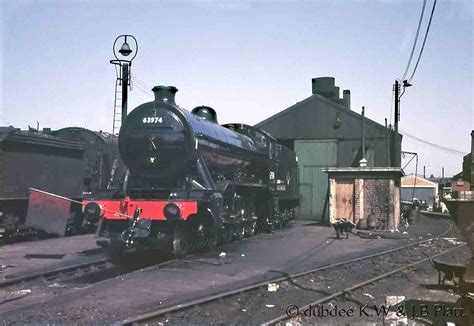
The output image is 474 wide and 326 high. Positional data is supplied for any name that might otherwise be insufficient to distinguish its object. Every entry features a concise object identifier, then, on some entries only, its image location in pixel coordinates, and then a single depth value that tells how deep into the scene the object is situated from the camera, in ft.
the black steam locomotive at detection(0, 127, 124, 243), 47.67
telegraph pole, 93.97
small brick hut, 74.18
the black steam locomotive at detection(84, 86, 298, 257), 38.32
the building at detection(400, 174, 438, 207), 245.65
